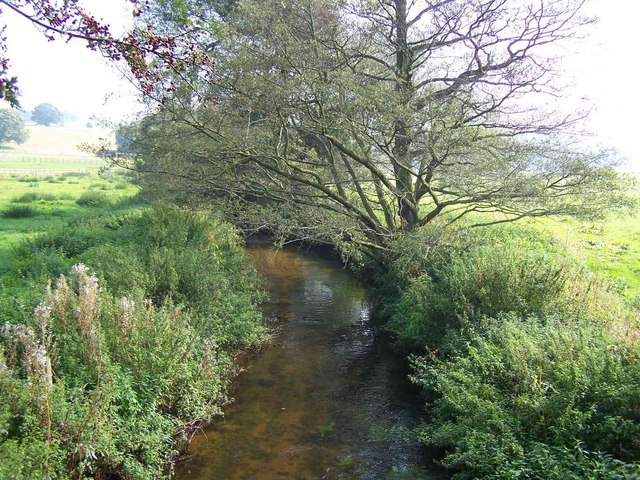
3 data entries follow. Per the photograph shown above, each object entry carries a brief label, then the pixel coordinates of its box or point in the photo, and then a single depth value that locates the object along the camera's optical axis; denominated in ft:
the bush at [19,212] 75.15
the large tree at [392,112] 36.86
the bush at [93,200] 91.76
